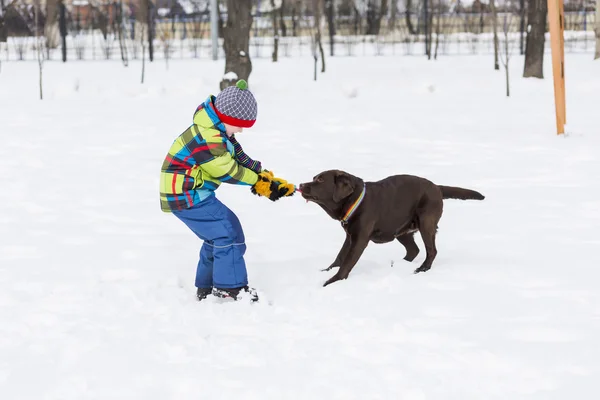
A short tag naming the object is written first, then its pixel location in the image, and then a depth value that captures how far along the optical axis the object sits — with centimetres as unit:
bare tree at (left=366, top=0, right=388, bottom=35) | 2697
